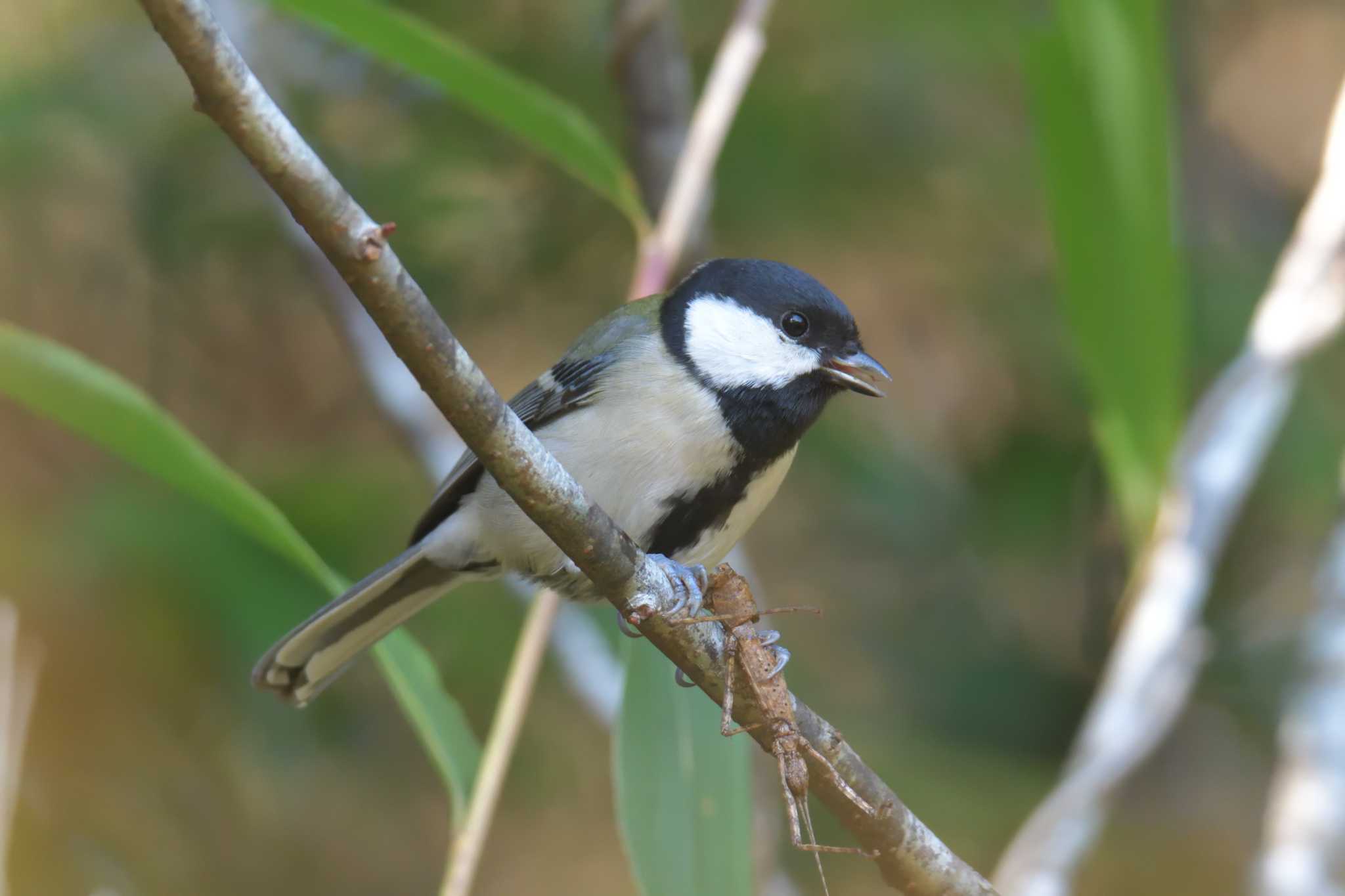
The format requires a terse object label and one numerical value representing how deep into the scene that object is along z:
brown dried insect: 3.24
